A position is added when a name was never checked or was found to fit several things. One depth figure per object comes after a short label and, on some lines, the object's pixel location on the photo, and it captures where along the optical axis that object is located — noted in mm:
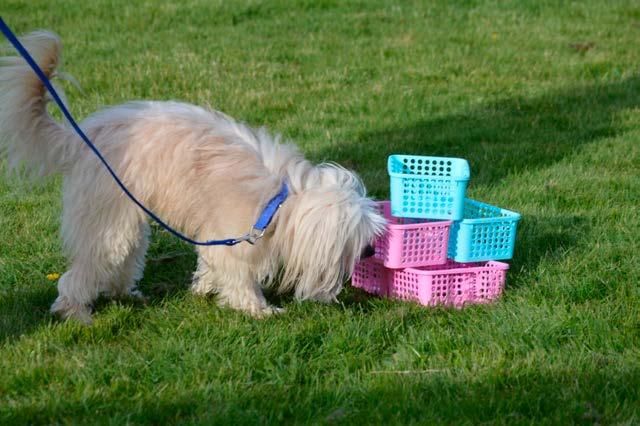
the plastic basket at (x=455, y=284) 9453
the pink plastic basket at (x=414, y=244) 9273
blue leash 8305
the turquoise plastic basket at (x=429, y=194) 9461
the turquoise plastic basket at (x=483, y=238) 9562
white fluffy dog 8719
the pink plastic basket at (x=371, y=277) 9914
